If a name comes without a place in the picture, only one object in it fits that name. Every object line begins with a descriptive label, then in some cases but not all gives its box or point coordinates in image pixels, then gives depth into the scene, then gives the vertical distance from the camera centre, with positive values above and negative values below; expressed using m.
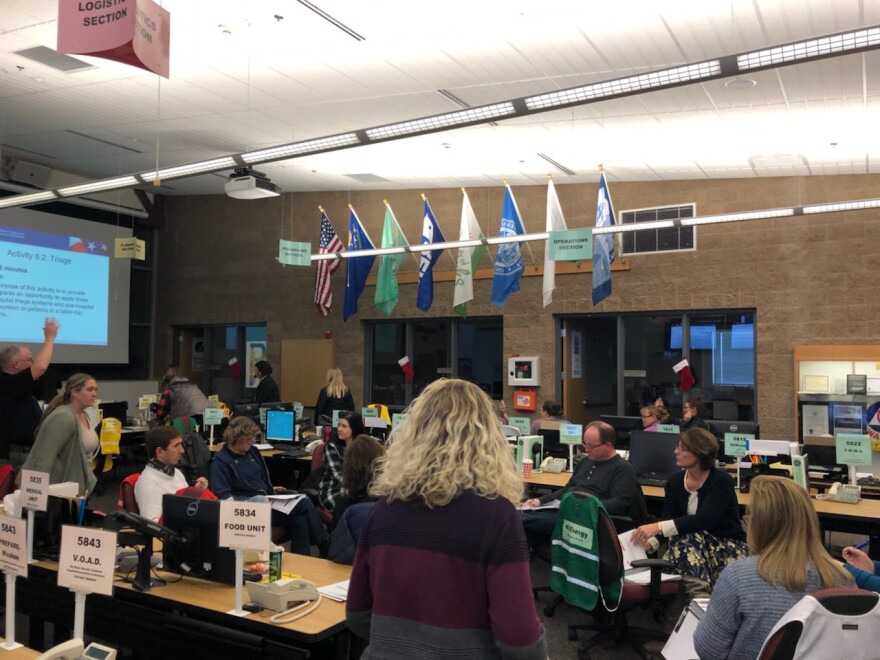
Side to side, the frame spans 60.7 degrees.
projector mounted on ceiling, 8.69 +2.00
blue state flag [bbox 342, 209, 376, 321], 11.09 +1.17
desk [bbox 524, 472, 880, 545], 5.06 -1.01
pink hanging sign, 3.75 +1.65
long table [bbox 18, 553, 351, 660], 2.81 -1.06
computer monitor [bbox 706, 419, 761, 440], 6.51 -0.55
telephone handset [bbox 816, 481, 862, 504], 5.48 -0.94
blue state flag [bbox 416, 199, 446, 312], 10.30 +1.10
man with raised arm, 4.93 -0.24
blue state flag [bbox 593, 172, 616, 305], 8.97 +1.17
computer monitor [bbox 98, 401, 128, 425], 9.93 -0.71
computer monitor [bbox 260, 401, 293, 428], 9.25 -0.62
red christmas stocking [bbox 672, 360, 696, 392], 9.90 -0.14
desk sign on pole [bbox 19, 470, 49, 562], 3.41 -0.63
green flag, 10.41 +1.27
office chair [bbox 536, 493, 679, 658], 3.94 -1.27
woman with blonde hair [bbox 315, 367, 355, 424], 9.54 -0.47
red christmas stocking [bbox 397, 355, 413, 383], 11.94 -0.11
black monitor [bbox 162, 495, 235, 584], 3.28 -0.81
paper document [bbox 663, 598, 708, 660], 2.85 -1.05
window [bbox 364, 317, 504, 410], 11.73 +0.10
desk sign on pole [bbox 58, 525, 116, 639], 2.44 -0.68
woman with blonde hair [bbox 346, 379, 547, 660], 1.79 -0.46
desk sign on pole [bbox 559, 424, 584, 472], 6.87 -0.66
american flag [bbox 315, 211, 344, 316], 11.37 +1.12
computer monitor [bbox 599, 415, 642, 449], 7.15 -0.59
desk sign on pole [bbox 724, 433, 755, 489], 6.19 -0.66
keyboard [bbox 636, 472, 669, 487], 6.18 -0.96
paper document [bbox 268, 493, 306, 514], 5.25 -1.01
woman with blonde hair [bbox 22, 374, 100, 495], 4.31 -0.50
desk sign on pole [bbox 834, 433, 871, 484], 5.64 -0.63
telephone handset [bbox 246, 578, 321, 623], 2.93 -0.94
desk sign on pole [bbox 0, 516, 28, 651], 2.64 -0.72
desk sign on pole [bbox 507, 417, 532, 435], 7.69 -0.66
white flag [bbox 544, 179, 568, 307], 8.62 +1.67
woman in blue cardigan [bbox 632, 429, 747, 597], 4.33 -0.96
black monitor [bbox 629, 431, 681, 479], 6.23 -0.75
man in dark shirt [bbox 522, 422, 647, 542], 5.29 -0.87
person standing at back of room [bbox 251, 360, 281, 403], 10.70 -0.44
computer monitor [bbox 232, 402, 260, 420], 9.54 -0.68
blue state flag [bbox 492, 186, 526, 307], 9.55 +1.14
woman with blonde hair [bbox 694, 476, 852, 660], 2.47 -0.71
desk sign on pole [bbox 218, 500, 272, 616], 2.87 -0.66
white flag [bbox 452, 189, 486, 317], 9.58 +1.31
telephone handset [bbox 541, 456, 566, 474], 6.95 -0.96
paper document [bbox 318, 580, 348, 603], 3.10 -0.98
